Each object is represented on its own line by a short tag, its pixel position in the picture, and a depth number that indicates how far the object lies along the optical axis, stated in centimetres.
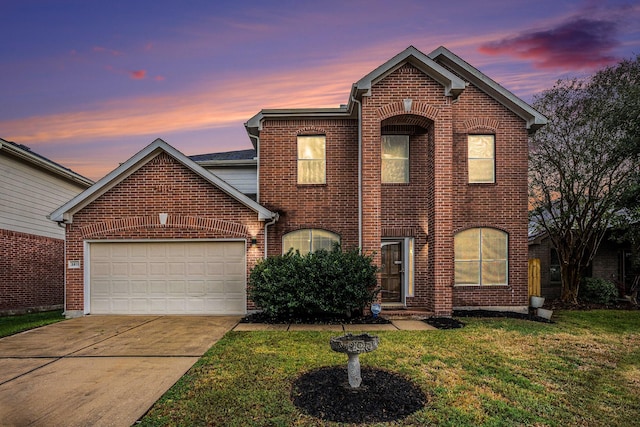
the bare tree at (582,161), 1223
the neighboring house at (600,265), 1561
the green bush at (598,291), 1352
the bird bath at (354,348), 472
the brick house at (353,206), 1064
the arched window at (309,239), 1195
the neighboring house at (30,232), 1295
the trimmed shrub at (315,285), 948
